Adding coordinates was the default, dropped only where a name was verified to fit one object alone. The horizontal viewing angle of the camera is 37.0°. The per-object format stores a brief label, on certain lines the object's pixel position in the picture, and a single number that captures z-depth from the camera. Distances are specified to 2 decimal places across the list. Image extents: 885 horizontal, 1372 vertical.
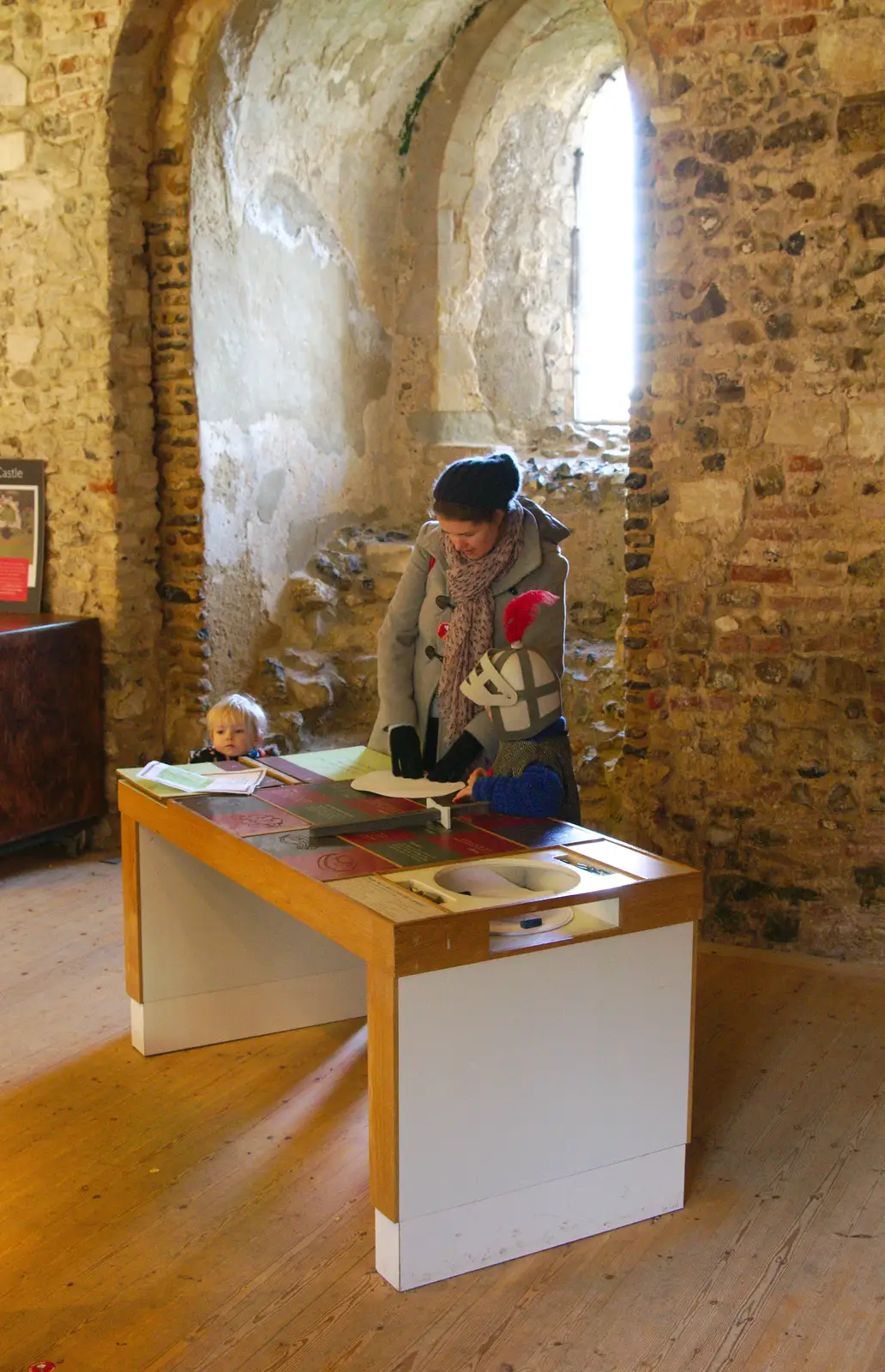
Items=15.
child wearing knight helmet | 3.12
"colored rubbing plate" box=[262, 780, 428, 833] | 3.06
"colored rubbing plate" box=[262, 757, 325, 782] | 3.55
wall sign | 5.64
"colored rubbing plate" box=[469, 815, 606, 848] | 2.94
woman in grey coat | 3.40
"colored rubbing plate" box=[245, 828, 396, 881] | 2.73
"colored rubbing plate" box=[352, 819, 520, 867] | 2.83
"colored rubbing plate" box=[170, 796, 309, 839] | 3.06
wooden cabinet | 5.14
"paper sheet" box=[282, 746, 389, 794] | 3.61
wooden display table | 2.45
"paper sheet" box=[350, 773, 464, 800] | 3.27
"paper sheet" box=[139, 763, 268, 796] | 3.39
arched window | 6.35
